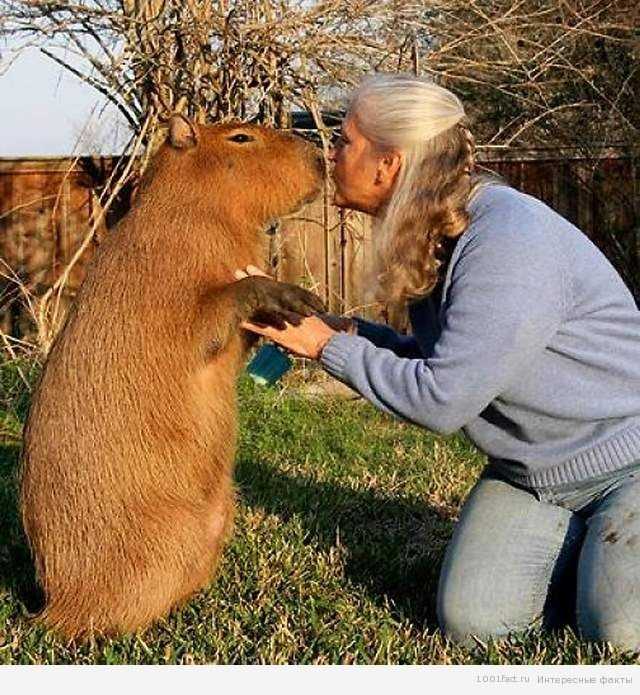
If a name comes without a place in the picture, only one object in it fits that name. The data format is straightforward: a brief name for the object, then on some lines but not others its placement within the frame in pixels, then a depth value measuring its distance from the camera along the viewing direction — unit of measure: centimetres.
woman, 299
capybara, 309
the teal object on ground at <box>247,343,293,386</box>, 365
